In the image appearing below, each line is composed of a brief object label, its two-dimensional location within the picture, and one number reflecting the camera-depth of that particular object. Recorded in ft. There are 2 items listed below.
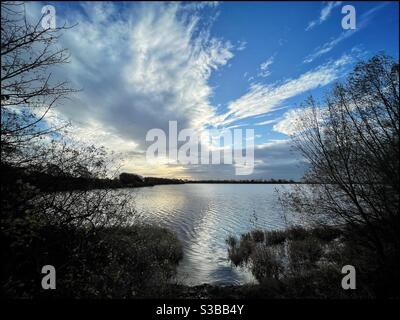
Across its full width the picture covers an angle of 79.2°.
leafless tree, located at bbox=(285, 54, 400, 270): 23.58
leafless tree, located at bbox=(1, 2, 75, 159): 17.40
